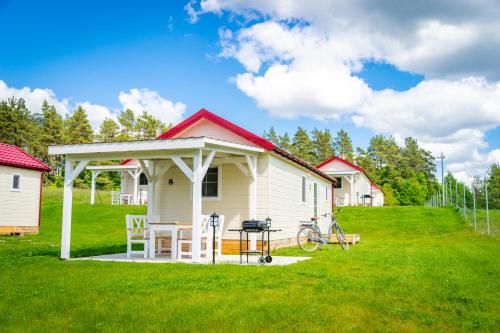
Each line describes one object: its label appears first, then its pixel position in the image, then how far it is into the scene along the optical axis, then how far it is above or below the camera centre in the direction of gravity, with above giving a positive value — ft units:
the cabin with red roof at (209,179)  33.19 +2.63
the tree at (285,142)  213.46 +31.89
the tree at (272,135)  225.80 +36.67
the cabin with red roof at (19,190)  61.82 +2.39
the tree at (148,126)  166.61 +29.65
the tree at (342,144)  229.86 +32.79
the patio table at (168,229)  33.93 -1.49
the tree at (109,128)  173.17 +30.02
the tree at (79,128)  166.81 +29.48
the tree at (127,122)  171.22 +32.23
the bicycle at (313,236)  42.09 -2.48
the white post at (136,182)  98.84 +5.68
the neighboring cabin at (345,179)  114.11 +7.71
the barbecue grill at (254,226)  32.22 -1.16
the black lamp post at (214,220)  30.87 -0.73
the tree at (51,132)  176.35 +29.16
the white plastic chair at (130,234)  35.55 -2.10
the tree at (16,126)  166.71 +30.08
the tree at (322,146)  222.69 +30.62
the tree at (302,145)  212.64 +30.45
